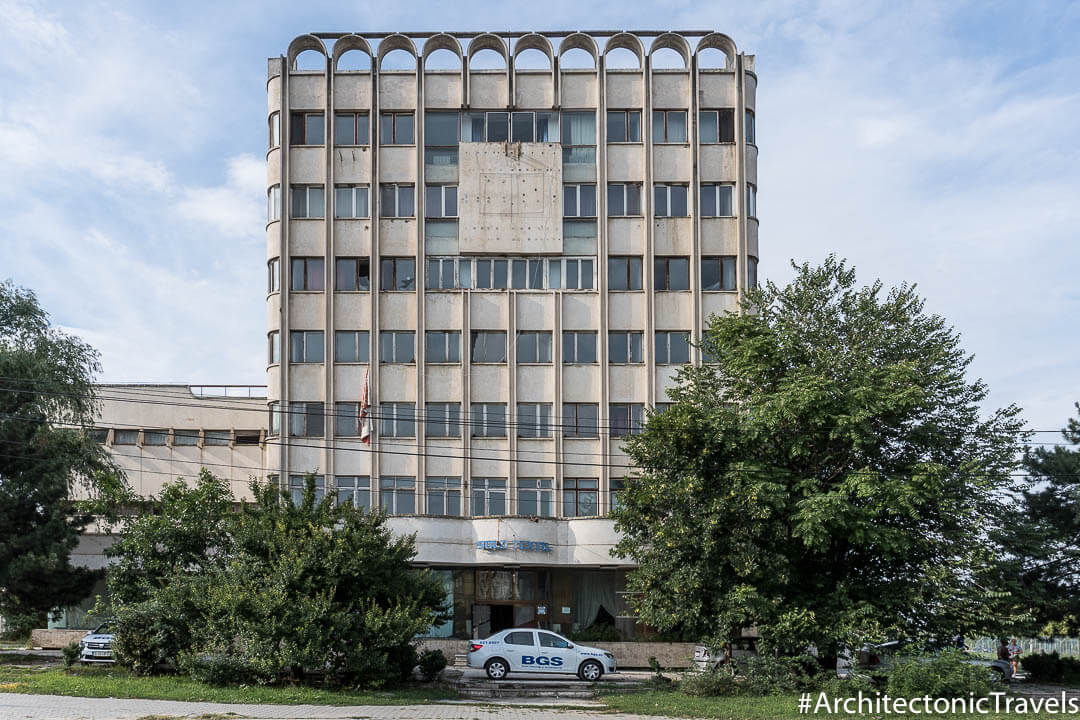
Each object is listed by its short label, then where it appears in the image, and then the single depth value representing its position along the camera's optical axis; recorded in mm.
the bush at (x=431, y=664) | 31500
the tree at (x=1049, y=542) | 33969
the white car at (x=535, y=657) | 33625
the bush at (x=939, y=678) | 24406
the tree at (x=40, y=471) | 35469
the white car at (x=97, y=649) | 33344
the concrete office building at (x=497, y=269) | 46625
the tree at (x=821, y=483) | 29891
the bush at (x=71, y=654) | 31359
